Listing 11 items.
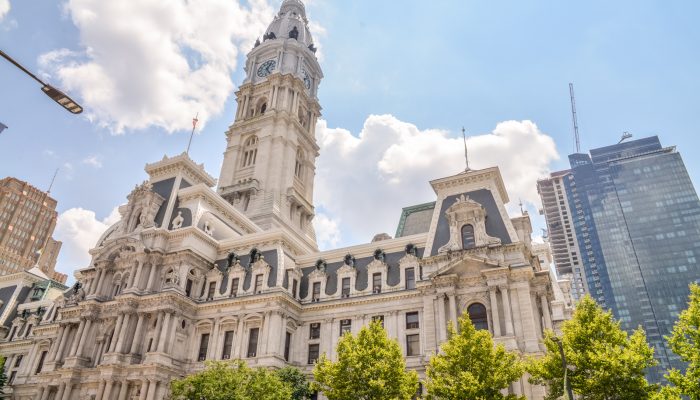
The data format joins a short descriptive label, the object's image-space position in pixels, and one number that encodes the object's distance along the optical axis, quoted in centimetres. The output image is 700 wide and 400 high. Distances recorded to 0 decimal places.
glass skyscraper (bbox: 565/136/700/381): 13300
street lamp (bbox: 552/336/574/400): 2284
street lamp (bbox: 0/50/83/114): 1441
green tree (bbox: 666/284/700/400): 2372
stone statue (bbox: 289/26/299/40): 9466
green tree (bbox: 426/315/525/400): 2898
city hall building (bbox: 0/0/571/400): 4078
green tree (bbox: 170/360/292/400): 3388
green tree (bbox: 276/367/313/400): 3909
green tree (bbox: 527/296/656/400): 2678
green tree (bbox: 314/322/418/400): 3114
